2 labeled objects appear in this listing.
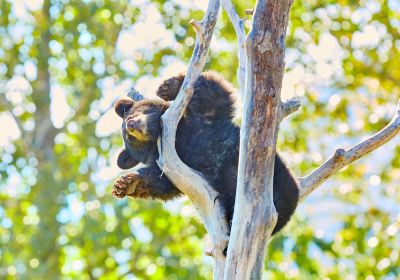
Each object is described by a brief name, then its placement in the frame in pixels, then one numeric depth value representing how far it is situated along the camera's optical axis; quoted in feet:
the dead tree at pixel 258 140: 35.47
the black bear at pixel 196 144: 42.27
